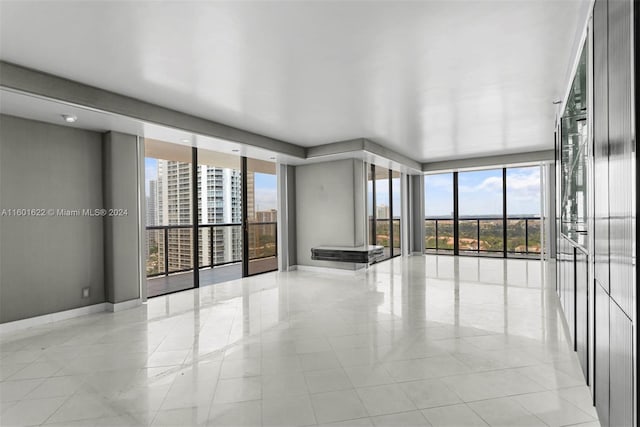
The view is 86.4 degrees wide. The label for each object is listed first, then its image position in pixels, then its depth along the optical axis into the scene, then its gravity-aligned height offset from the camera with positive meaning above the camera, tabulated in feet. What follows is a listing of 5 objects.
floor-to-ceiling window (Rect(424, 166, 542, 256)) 31.22 -0.23
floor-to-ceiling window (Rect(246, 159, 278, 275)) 24.27 -0.27
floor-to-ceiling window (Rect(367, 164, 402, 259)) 27.25 +0.27
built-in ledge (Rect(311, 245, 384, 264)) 21.40 -2.74
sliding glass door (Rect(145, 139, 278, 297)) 19.61 -0.18
